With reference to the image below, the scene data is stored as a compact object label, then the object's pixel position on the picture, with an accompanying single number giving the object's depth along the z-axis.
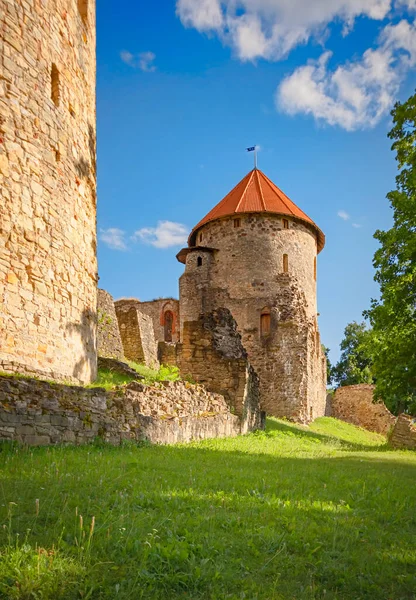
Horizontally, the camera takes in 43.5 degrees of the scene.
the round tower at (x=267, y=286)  25.78
